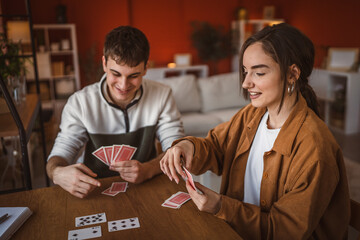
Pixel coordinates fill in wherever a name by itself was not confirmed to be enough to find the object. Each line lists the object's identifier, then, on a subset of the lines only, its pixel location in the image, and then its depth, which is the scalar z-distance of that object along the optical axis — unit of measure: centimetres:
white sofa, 465
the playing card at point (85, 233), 112
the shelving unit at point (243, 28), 725
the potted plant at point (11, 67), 238
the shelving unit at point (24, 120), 158
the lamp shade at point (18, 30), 532
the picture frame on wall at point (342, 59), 552
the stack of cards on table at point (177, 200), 132
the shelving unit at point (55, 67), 574
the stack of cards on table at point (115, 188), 145
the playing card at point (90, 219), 120
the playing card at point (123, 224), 117
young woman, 117
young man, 182
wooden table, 113
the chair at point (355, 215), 124
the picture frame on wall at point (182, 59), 724
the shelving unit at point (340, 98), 508
